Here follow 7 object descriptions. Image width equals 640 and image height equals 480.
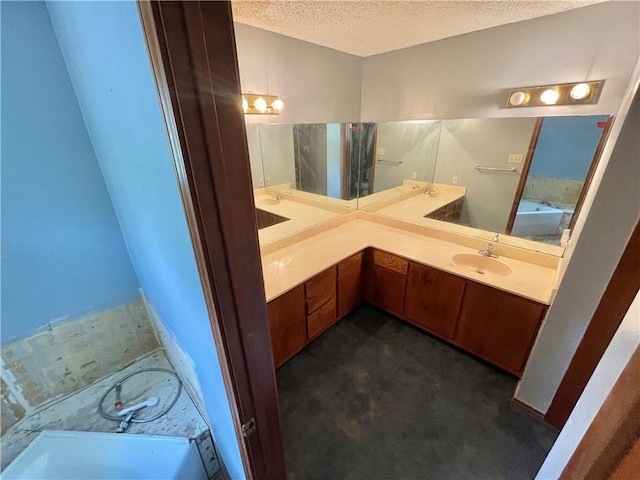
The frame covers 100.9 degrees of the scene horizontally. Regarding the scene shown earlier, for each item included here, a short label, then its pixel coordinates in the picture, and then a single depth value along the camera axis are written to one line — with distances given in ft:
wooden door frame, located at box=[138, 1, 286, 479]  1.26
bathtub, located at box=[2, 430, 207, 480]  3.13
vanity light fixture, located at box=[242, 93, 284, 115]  6.08
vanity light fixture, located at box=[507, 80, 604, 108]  5.23
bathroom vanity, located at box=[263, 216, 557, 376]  5.86
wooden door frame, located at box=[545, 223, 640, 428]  3.80
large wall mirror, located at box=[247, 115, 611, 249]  5.97
